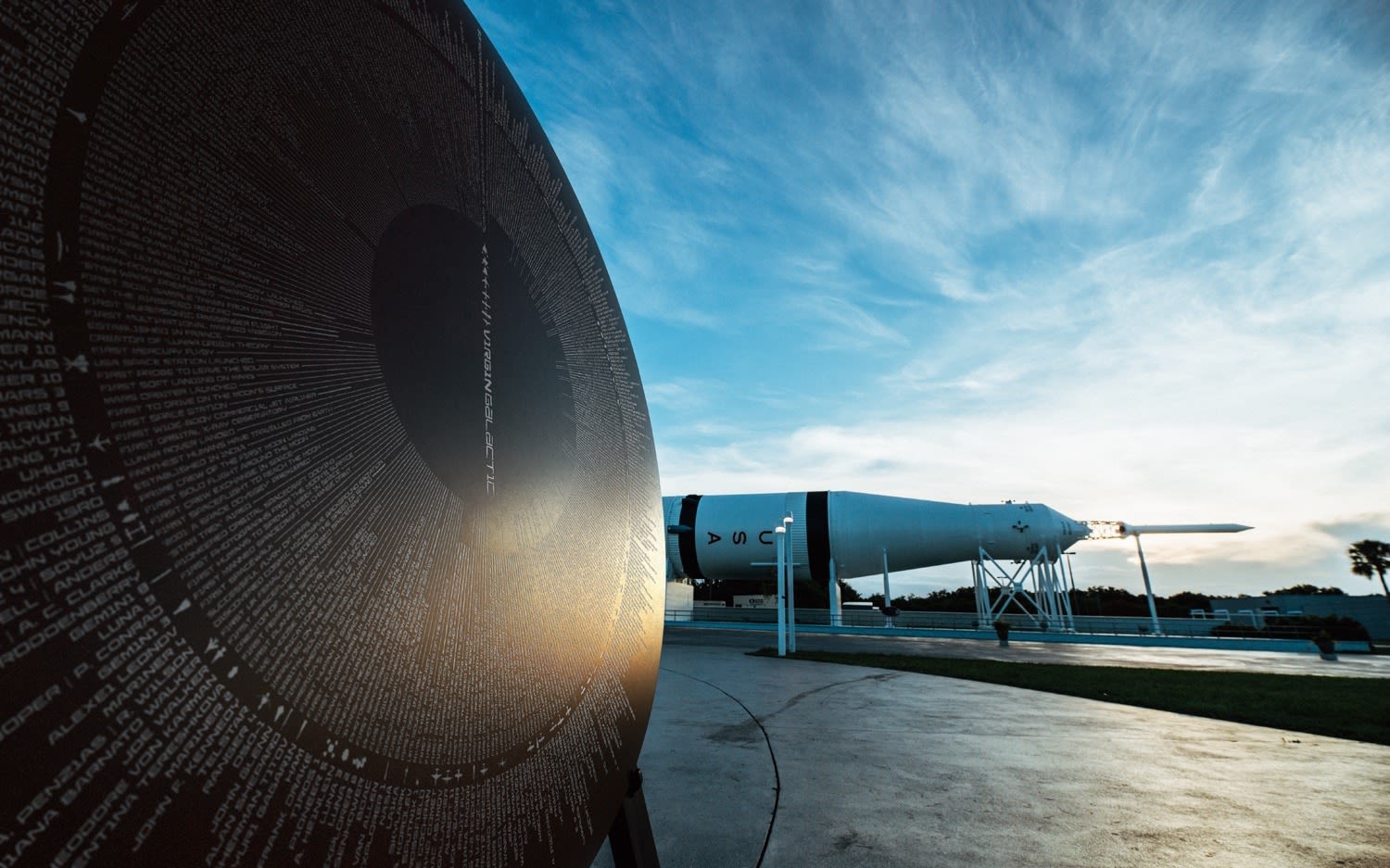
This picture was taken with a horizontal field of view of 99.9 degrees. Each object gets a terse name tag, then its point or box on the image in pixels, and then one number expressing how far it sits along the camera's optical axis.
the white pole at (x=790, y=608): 14.40
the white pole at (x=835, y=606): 24.31
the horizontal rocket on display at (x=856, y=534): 23.05
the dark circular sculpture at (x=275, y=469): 0.72
